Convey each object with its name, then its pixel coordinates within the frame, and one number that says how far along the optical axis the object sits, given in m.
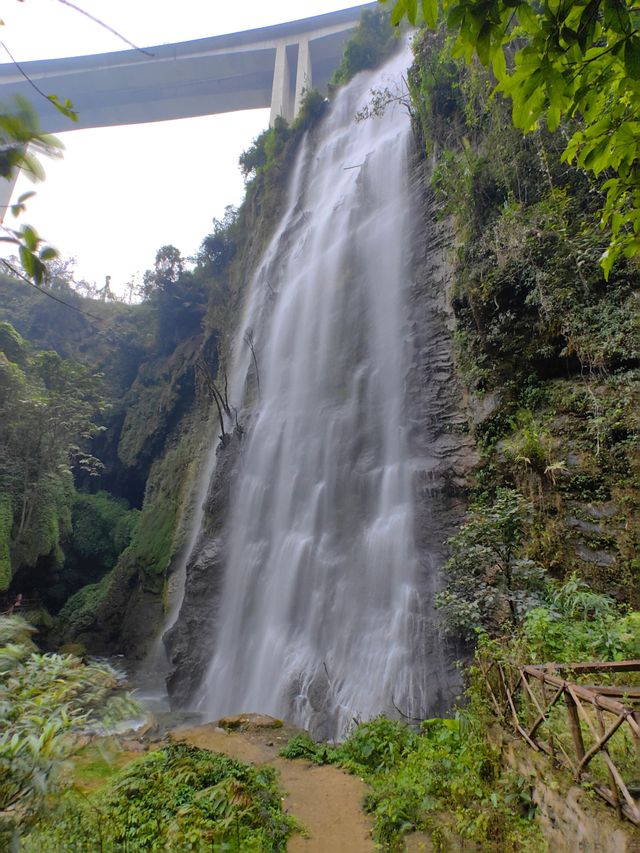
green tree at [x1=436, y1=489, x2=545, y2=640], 6.34
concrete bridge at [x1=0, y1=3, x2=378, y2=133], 30.20
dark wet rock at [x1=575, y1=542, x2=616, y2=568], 6.29
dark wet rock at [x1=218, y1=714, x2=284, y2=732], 7.53
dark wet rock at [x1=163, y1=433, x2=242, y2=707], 11.87
